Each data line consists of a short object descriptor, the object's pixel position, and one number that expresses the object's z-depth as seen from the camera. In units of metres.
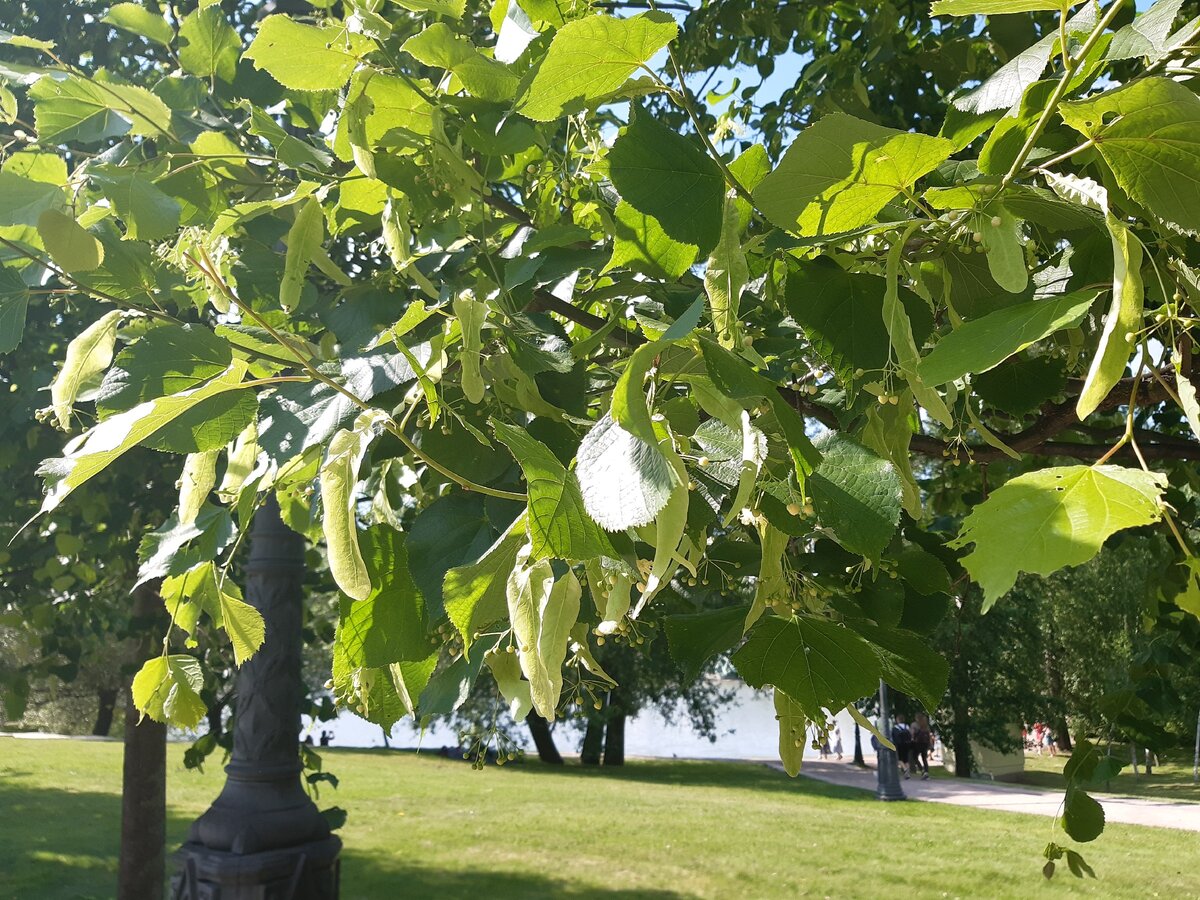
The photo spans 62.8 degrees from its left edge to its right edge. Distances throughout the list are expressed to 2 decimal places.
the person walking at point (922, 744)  19.64
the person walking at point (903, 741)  18.20
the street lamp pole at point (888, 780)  15.01
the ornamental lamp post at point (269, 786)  3.31
